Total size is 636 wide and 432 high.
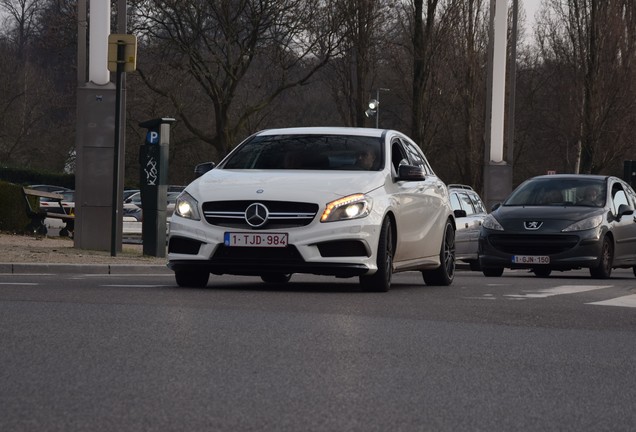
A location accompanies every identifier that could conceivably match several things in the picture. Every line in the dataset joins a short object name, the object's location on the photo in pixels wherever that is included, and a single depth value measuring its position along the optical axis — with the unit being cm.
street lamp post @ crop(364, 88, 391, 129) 4656
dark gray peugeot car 2064
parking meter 2298
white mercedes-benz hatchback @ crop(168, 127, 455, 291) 1315
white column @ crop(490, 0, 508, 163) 3666
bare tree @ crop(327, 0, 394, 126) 4262
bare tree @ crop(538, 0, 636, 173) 5803
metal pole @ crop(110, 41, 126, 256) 2222
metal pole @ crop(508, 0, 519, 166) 3756
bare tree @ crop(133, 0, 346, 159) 4116
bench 2984
